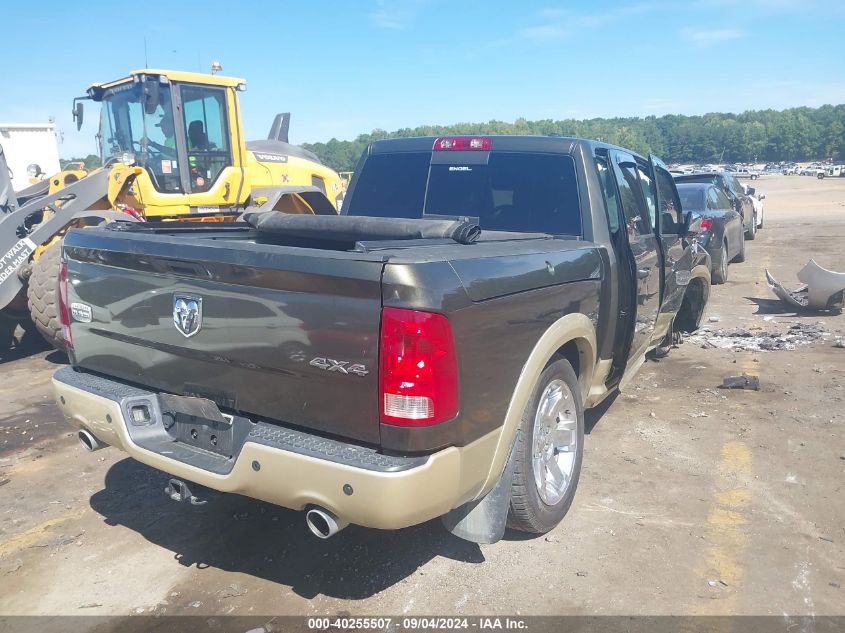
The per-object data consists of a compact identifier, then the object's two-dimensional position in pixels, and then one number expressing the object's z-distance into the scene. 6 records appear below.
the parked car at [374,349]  2.52
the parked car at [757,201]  17.49
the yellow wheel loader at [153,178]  7.56
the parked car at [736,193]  12.78
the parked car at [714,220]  11.06
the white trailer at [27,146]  17.86
